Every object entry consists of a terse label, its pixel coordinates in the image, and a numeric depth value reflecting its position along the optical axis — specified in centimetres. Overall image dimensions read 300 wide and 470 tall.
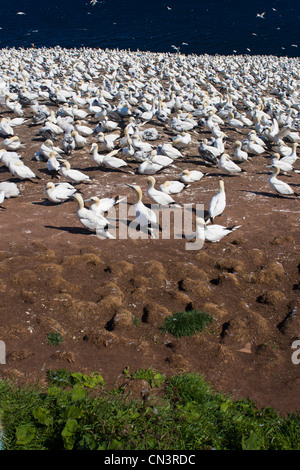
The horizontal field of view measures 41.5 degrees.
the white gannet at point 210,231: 964
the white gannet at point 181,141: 1628
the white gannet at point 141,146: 1526
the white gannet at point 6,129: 1662
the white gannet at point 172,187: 1237
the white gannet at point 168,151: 1526
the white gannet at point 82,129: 1705
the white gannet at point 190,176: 1327
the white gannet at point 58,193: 1155
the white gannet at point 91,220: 991
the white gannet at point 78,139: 1573
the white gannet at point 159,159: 1437
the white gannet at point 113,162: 1420
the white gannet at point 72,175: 1285
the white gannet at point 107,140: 1572
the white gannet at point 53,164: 1356
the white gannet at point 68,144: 1538
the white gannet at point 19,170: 1301
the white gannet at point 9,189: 1203
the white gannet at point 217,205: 1088
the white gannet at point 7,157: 1381
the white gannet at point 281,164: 1484
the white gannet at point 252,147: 1678
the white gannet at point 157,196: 1146
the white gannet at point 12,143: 1532
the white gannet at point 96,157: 1438
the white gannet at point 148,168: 1412
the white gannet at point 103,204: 1046
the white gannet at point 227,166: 1443
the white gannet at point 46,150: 1472
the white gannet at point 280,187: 1291
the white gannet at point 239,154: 1590
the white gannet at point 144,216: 1020
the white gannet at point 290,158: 1561
